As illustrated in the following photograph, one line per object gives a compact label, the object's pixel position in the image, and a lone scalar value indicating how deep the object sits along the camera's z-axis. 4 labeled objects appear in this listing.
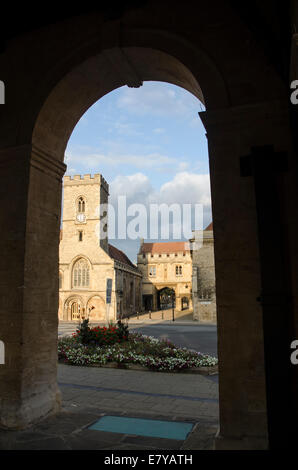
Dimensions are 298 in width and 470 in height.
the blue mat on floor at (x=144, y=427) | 4.25
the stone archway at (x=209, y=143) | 3.64
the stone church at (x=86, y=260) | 39.47
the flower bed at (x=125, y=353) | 9.47
